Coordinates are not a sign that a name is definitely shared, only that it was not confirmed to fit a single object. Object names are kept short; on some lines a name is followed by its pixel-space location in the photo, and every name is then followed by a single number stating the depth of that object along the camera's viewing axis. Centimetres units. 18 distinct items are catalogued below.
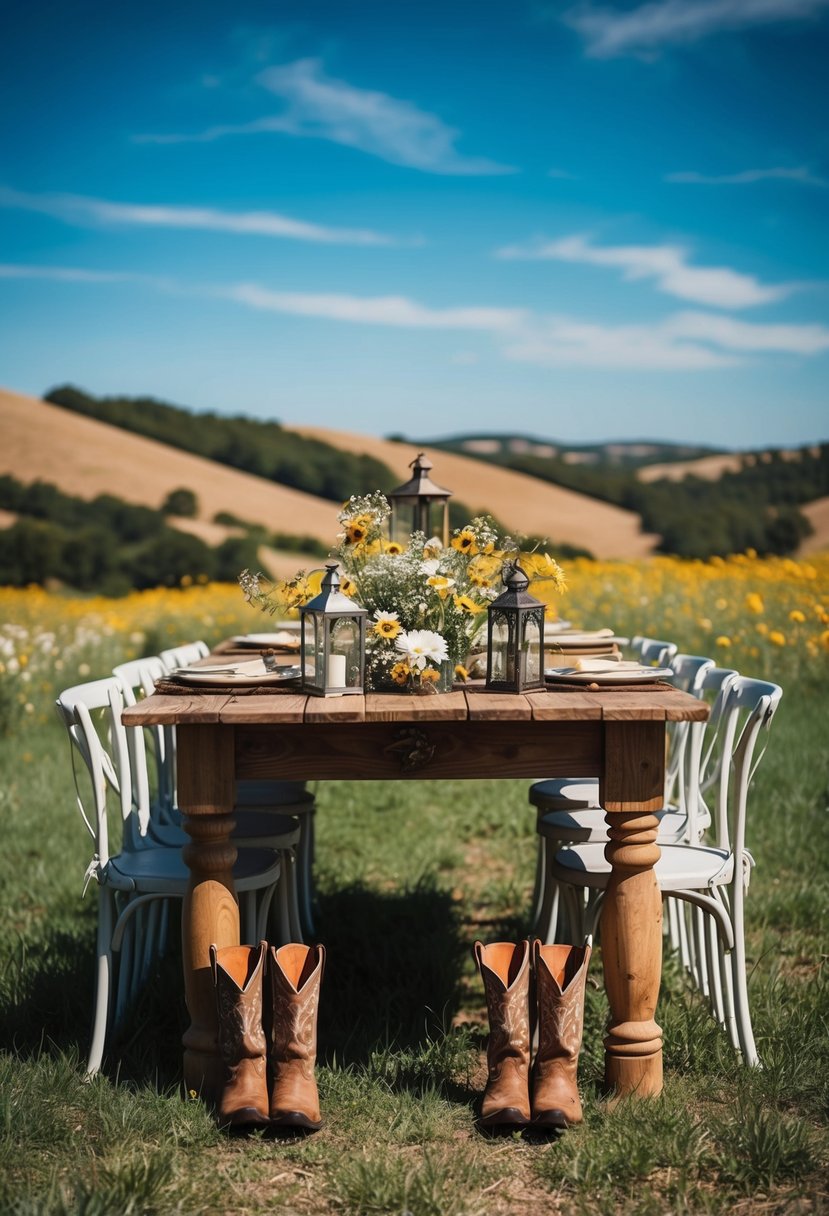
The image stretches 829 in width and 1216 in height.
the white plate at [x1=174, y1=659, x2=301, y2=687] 287
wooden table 254
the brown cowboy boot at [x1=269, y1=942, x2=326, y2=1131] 244
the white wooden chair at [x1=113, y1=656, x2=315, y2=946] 322
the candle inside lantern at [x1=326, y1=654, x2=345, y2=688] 270
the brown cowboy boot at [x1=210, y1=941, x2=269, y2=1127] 242
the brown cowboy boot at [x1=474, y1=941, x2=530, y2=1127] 245
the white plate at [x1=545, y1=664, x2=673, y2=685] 283
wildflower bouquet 275
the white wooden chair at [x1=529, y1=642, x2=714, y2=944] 322
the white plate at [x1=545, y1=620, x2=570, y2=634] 402
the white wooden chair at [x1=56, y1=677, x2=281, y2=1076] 275
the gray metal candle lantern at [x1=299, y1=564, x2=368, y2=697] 266
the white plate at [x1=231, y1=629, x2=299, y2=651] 379
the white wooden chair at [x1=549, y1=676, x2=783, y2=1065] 275
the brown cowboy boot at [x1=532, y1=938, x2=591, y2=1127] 244
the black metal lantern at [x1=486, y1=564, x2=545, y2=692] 270
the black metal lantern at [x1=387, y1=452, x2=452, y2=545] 346
